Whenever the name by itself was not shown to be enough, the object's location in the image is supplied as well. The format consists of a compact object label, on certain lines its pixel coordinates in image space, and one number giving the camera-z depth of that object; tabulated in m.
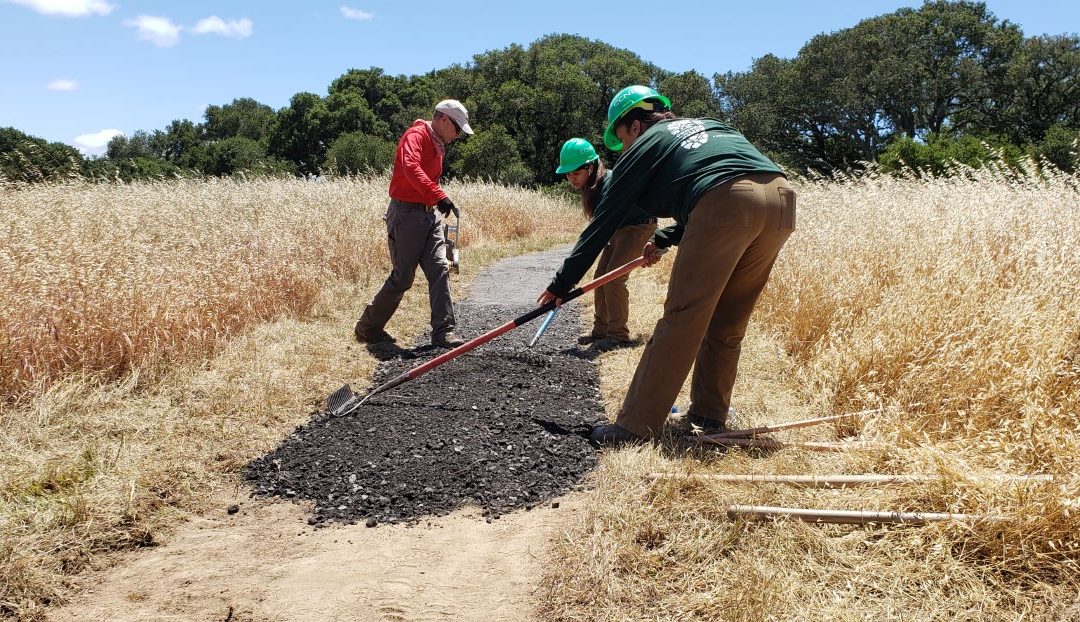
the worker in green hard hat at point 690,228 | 3.27
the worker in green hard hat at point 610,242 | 5.78
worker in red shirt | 5.79
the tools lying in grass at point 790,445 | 3.38
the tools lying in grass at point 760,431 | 3.62
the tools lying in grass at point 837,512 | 2.56
